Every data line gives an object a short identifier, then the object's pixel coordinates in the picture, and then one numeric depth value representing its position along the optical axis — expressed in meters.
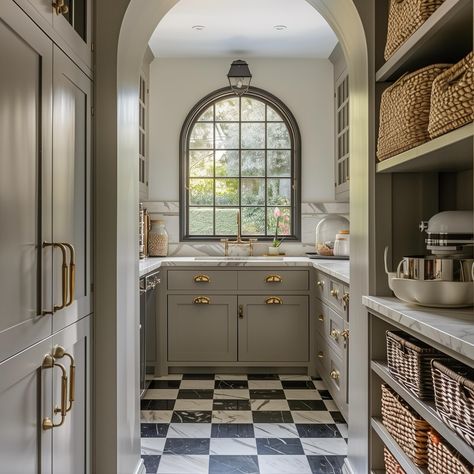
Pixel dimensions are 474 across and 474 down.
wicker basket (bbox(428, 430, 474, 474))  1.31
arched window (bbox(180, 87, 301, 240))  4.83
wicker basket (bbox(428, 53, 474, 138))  1.28
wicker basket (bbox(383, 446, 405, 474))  1.79
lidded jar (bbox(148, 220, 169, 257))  4.61
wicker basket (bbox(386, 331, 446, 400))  1.59
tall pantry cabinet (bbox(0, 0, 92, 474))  1.29
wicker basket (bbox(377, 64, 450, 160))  1.65
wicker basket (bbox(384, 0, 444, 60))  1.59
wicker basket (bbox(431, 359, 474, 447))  1.23
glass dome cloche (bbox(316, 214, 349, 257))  4.57
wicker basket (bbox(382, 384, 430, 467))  1.60
